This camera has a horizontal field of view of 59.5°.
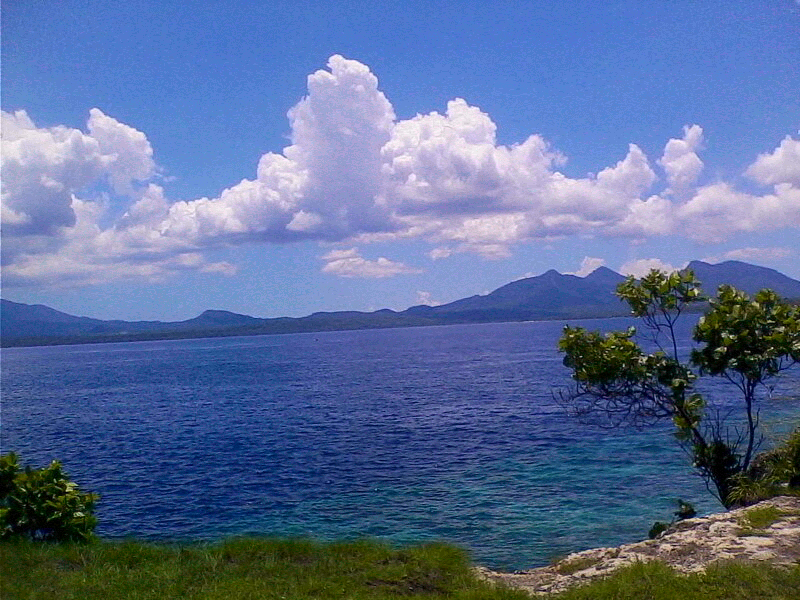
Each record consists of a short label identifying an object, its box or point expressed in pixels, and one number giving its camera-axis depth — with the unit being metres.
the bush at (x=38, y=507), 13.80
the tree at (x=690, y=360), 16.19
